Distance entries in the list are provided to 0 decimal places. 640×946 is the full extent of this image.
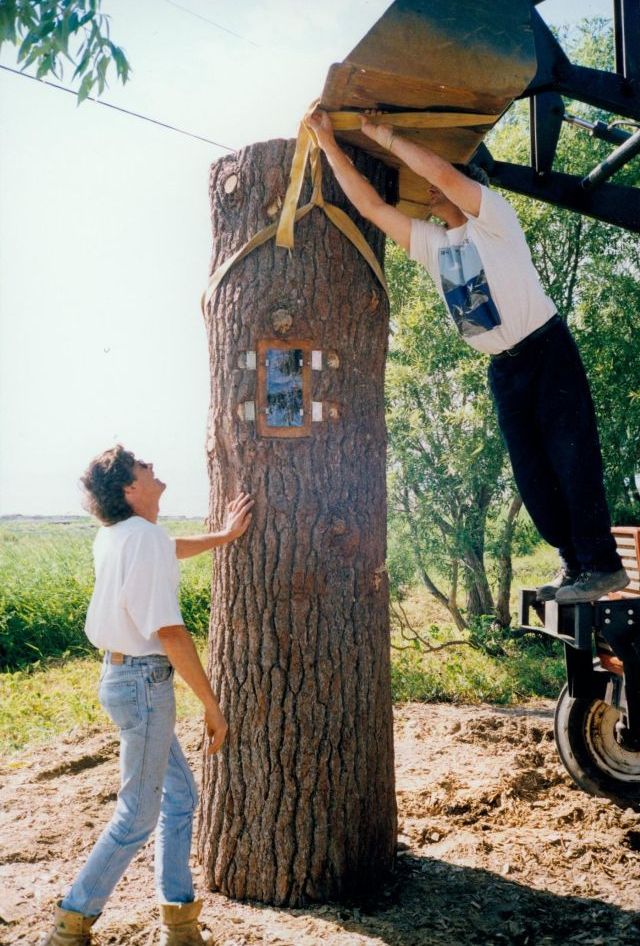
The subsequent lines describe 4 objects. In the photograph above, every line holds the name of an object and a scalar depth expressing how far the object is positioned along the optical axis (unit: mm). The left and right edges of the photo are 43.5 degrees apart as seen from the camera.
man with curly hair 2922
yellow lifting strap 3385
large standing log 3475
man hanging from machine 3408
